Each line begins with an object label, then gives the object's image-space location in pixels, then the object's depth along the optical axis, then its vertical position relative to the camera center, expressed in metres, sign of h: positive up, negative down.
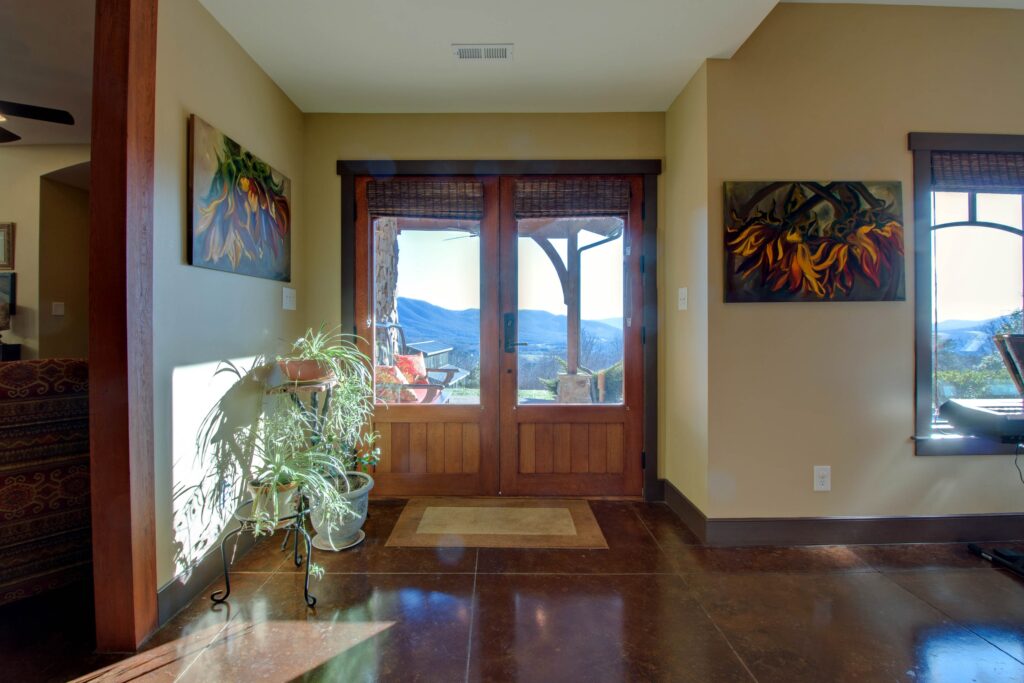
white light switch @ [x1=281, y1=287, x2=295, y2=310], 2.71 +0.26
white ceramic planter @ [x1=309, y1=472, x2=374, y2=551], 2.29 -1.00
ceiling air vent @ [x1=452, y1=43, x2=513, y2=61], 2.28 +1.53
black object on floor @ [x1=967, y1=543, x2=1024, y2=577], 2.09 -1.10
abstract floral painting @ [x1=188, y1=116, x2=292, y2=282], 1.92 +0.66
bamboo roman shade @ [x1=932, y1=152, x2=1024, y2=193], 2.40 +0.92
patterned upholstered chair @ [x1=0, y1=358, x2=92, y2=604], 1.73 -0.56
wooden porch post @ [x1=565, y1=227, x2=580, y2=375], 3.04 +0.32
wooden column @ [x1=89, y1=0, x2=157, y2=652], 1.58 +0.04
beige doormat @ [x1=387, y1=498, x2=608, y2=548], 2.40 -1.11
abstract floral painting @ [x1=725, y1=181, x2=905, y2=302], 2.33 +0.51
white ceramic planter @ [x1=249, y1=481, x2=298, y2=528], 1.96 -0.73
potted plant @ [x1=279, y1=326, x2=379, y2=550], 2.27 -0.54
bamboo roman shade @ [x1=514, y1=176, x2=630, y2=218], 2.98 +0.97
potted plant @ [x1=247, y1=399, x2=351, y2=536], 1.98 -0.63
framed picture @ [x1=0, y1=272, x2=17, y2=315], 4.20 +0.50
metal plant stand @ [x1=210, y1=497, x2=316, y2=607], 1.85 -0.91
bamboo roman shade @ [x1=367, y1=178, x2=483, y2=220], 2.99 +0.97
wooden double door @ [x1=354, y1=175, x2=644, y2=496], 3.02 -0.01
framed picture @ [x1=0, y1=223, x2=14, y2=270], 4.17 +0.90
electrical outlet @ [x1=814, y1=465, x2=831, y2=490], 2.37 -0.76
